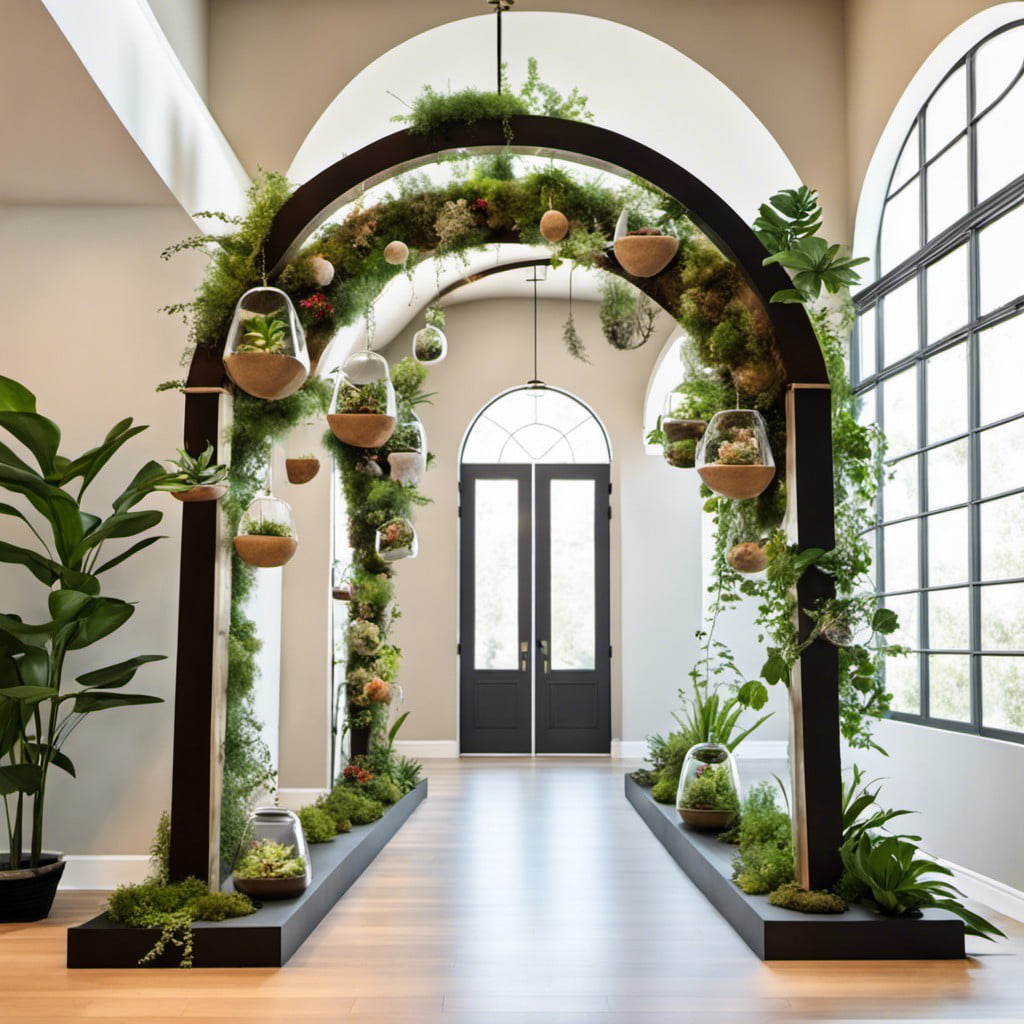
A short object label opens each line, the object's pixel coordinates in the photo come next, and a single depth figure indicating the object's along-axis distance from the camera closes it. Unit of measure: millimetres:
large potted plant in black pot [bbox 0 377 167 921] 4598
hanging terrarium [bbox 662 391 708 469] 5082
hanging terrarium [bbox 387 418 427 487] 6812
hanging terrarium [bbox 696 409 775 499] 4391
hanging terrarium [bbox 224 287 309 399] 4188
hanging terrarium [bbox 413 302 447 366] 6602
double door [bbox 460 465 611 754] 11164
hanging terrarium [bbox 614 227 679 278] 4566
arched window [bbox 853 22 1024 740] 4961
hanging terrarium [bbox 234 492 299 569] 4434
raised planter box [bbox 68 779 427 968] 4047
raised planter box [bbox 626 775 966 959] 4086
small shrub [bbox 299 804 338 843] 5805
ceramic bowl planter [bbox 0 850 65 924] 4750
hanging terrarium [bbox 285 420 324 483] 5633
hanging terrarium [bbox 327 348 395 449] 4730
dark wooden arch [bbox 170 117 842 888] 4332
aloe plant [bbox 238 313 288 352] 4242
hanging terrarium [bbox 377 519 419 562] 7133
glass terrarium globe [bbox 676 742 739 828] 6008
